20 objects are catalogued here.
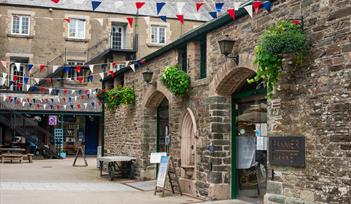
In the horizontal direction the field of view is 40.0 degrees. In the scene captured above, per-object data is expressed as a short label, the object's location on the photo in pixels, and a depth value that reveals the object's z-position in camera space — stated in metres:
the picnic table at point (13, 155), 23.18
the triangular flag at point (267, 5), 8.02
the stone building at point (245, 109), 6.62
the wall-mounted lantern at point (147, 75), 13.72
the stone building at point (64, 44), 27.47
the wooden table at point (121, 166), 14.82
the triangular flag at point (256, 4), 8.02
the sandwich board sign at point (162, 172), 11.14
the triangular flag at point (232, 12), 8.68
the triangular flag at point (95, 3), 8.51
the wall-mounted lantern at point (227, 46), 9.22
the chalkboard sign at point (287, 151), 7.20
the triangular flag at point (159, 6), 8.66
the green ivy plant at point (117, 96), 15.56
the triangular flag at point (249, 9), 8.21
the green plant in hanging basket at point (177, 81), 11.27
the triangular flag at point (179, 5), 8.51
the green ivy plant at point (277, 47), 7.02
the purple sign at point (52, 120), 28.19
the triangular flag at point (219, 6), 8.32
